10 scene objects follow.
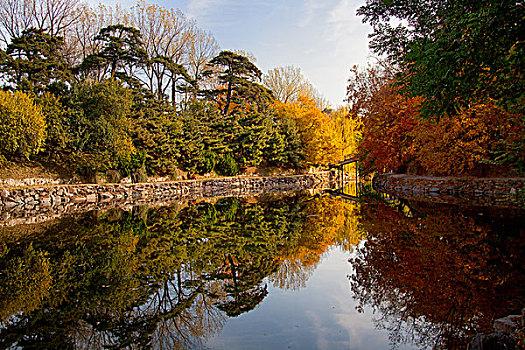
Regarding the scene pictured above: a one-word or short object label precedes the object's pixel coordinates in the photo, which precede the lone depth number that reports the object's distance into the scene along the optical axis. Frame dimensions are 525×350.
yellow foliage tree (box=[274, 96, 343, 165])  35.06
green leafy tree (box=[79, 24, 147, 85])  25.50
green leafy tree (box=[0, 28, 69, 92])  21.31
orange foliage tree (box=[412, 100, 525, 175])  15.34
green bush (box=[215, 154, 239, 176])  29.11
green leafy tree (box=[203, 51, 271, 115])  31.70
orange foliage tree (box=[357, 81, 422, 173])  21.27
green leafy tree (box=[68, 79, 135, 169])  18.94
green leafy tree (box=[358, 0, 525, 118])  4.58
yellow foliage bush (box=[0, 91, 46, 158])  15.88
